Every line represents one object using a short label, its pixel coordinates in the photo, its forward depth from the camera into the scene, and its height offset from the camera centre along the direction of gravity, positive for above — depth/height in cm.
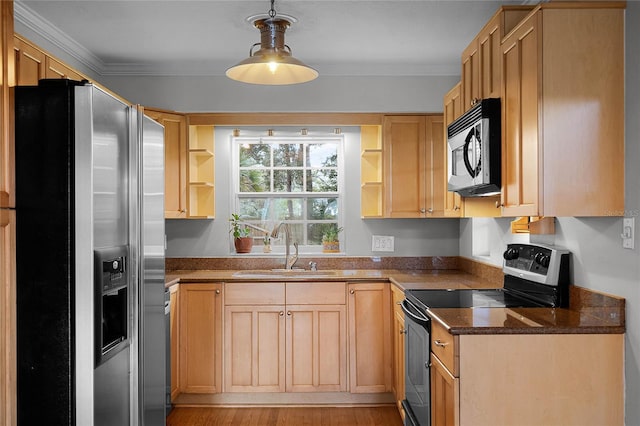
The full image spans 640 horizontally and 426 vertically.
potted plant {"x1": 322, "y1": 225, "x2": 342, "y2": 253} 465 -23
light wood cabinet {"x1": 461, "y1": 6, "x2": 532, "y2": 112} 250 +74
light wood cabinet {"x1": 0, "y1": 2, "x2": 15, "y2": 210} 181 +34
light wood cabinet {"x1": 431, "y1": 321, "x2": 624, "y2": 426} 214 -63
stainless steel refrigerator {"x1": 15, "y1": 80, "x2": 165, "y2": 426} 189 -13
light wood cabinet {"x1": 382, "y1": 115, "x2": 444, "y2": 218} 424 +38
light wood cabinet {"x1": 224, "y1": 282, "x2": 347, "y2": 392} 397 -86
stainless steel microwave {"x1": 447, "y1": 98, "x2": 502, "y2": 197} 253 +29
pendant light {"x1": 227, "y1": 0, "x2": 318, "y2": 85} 280 +73
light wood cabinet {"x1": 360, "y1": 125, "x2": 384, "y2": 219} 455 +32
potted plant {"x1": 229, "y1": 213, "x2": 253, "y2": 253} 459 -20
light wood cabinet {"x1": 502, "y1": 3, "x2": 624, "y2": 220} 215 +38
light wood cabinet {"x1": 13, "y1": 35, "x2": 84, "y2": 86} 252 +70
